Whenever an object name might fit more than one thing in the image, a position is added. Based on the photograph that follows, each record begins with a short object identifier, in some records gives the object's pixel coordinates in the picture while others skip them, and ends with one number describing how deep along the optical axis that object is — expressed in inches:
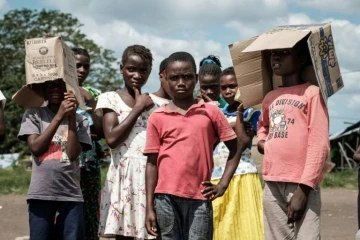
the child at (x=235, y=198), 199.0
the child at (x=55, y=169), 165.9
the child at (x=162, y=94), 183.8
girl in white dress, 175.3
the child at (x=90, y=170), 202.8
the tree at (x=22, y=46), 1009.7
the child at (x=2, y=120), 165.6
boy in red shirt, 143.5
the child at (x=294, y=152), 135.7
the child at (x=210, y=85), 197.9
